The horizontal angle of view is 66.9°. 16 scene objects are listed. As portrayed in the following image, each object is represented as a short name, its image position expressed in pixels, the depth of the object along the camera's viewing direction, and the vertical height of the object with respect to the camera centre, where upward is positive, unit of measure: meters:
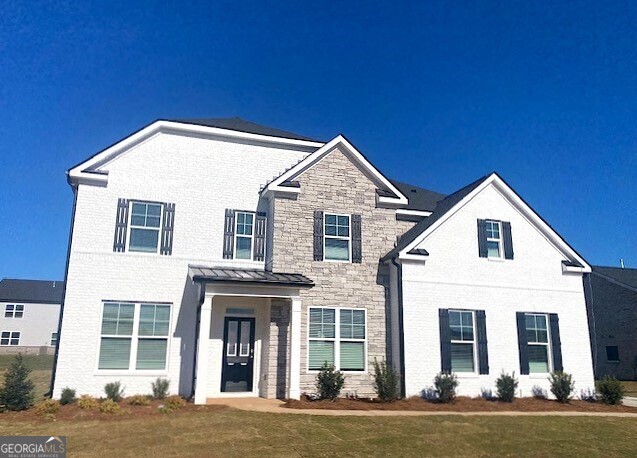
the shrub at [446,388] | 15.27 -1.35
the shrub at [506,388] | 15.91 -1.39
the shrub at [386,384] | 14.66 -1.20
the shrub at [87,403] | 12.98 -1.63
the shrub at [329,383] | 14.53 -1.19
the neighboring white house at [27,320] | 50.97 +2.20
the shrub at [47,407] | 12.32 -1.68
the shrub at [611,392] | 16.69 -1.56
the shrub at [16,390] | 12.55 -1.27
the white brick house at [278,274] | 14.93 +2.31
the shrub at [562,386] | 16.44 -1.37
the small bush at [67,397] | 13.55 -1.54
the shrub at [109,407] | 12.43 -1.67
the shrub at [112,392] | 14.03 -1.44
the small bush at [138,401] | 13.57 -1.64
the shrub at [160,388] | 14.58 -1.37
